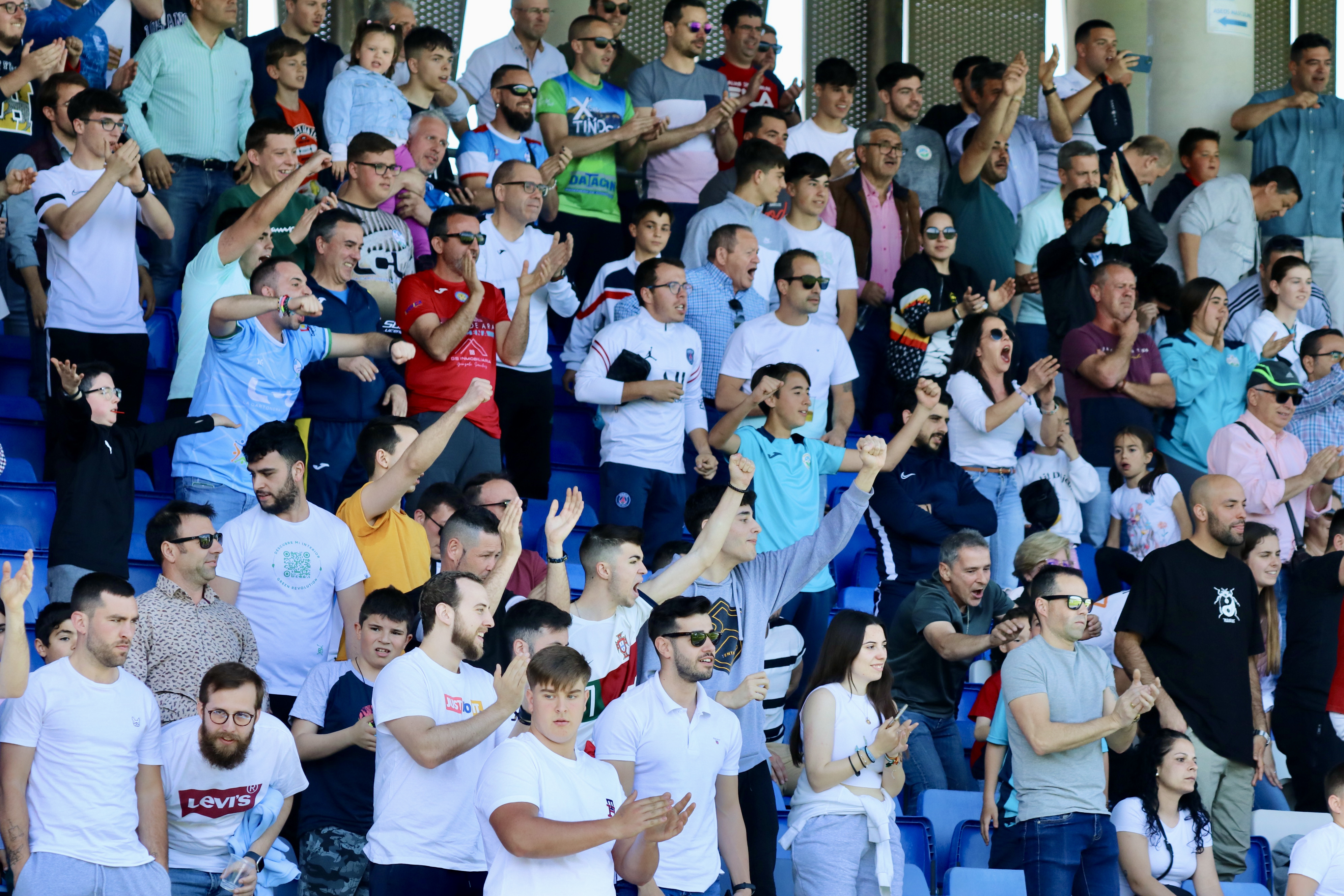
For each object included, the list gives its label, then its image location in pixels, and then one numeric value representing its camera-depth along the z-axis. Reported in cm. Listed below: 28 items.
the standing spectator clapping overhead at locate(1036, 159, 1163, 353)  1877
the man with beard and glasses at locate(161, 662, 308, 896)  978
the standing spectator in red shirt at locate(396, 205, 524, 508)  1449
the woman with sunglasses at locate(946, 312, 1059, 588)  1619
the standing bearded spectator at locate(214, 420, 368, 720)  1130
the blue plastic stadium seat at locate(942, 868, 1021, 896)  1120
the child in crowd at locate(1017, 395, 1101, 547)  1683
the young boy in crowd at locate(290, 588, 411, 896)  1006
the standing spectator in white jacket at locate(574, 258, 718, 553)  1523
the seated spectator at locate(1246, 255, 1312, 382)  1980
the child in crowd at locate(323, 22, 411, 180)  1702
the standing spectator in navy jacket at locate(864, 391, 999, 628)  1503
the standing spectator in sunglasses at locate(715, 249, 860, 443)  1608
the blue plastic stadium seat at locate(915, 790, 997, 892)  1261
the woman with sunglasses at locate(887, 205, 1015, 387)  1747
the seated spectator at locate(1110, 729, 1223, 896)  1195
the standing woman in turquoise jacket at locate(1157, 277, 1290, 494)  1858
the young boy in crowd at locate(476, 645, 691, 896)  829
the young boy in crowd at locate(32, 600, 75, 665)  1038
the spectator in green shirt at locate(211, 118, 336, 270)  1531
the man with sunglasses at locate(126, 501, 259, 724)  1056
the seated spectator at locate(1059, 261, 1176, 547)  1787
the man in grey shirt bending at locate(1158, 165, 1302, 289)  2167
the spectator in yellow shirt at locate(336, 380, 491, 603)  1166
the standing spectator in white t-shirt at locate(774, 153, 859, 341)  1791
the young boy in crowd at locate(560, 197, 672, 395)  1672
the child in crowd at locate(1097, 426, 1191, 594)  1669
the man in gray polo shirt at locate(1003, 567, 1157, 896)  1147
